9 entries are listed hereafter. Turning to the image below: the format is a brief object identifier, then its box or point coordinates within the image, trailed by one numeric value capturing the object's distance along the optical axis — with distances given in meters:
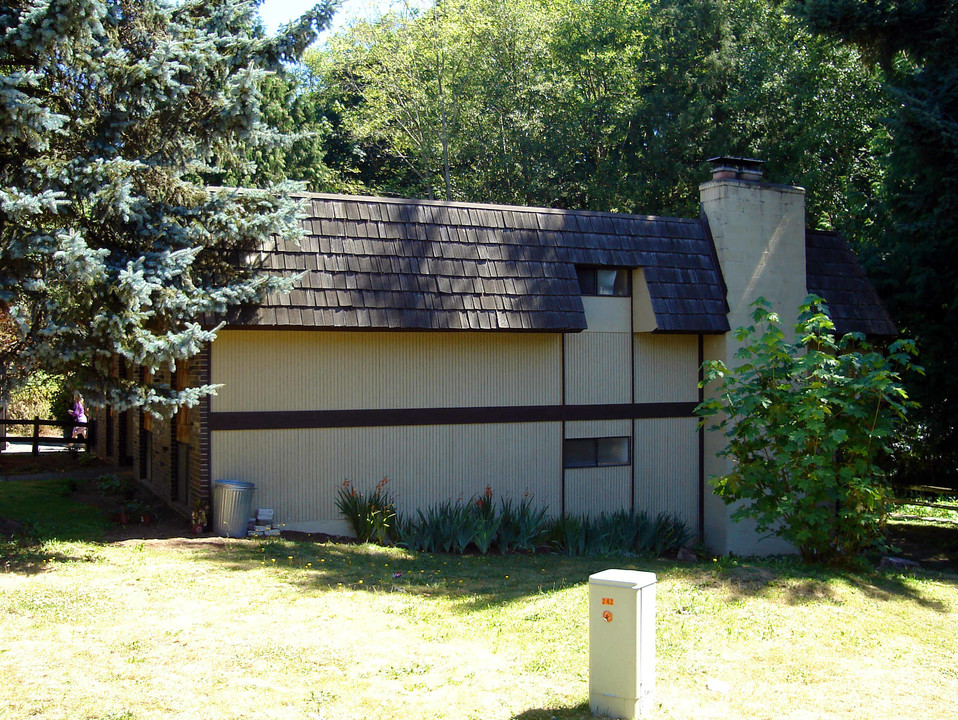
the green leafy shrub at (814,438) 11.08
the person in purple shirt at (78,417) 23.71
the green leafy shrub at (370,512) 12.85
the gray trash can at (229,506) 11.95
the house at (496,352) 12.66
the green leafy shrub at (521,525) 13.38
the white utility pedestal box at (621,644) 6.23
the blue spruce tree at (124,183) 9.35
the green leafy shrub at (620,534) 13.70
